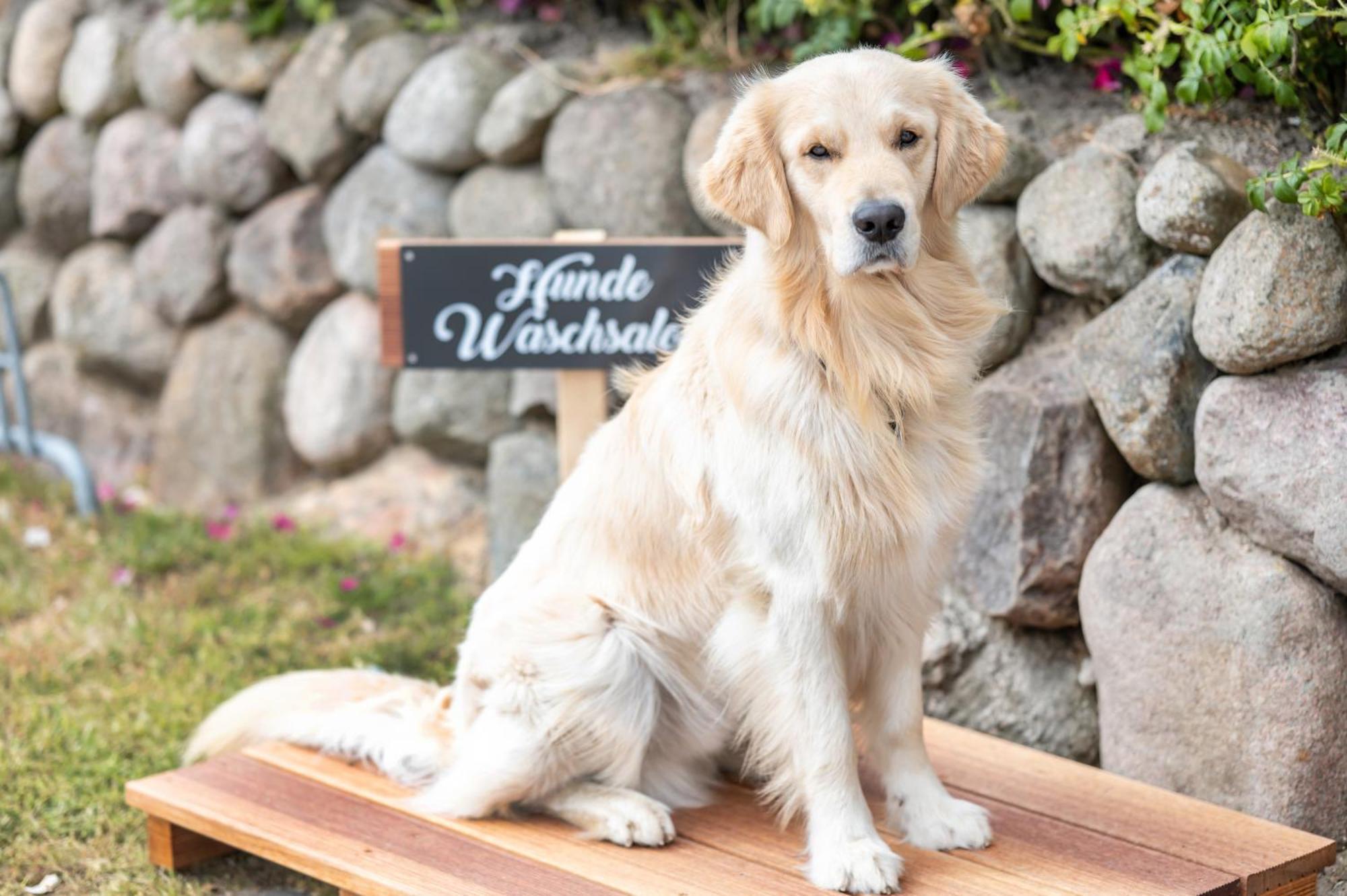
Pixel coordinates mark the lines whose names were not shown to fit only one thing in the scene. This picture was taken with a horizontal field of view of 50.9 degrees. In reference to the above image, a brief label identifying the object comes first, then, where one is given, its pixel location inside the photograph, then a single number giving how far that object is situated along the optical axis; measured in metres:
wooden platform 2.47
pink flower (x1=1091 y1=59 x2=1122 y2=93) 3.47
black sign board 3.45
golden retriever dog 2.40
